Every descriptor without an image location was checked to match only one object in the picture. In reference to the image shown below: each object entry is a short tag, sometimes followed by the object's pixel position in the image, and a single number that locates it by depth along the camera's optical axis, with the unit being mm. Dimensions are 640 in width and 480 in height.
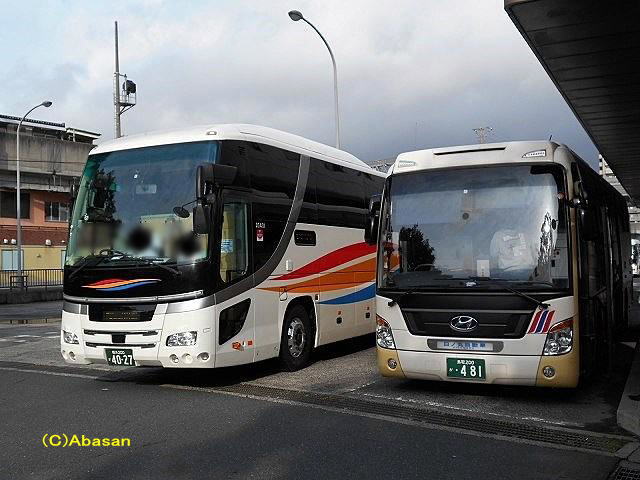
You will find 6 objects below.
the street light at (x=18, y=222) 32512
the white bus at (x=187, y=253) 8195
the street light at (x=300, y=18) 19766
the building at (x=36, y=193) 42469
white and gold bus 7273
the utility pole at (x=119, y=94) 33281
